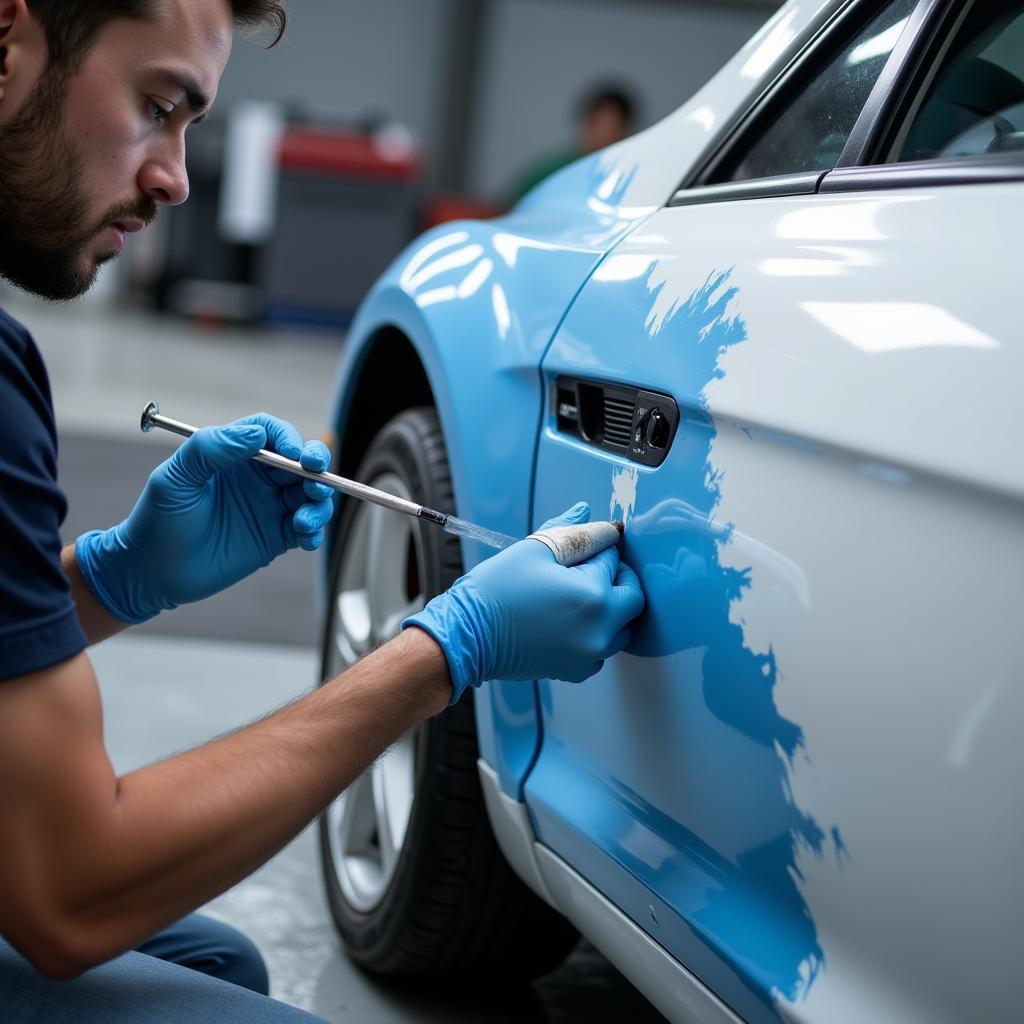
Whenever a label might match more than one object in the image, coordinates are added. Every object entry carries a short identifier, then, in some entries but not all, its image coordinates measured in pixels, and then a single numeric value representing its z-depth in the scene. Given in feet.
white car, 2.76
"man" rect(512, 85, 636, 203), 21.58
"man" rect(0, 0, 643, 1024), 3.03
